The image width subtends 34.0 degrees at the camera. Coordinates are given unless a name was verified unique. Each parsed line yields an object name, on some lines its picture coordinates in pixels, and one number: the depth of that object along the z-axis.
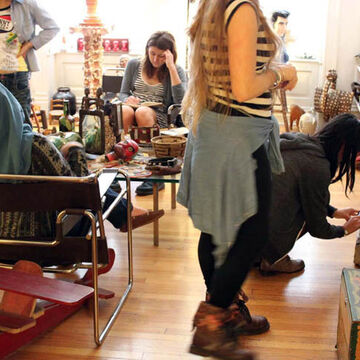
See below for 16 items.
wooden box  1.85
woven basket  3.04
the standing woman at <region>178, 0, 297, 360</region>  1.72
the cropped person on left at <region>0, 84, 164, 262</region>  2.12
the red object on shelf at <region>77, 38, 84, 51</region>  6.99
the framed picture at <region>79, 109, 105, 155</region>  3.03
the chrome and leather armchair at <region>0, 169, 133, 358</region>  1.99
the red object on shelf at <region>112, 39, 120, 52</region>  6.93
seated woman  4.04
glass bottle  3.21
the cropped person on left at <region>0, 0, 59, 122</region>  4.02
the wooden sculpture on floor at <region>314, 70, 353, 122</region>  5.83
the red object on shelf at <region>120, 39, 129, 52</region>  6.92
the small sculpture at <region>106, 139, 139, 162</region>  3.04
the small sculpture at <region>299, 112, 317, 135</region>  5.89
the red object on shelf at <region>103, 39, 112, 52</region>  6.92
